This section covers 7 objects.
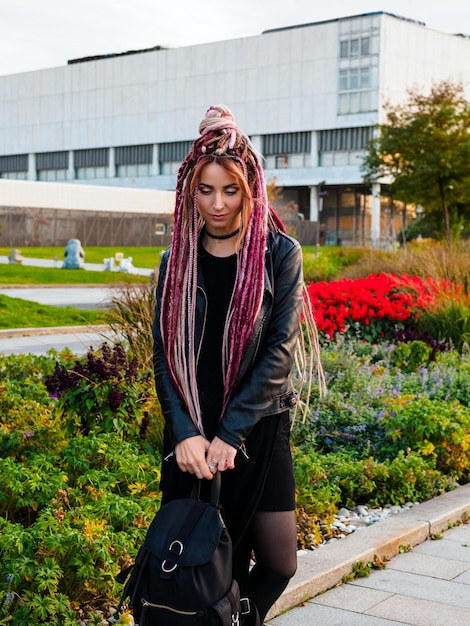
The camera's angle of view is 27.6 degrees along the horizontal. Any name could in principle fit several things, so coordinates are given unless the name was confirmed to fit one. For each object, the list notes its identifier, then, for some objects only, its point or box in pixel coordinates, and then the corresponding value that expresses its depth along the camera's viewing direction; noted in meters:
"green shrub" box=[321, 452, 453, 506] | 5.89
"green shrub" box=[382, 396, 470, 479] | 6.43
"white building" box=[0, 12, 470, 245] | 76.44
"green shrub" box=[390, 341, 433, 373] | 9.83
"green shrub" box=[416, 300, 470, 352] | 10.97
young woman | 3.12
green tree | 33.81
